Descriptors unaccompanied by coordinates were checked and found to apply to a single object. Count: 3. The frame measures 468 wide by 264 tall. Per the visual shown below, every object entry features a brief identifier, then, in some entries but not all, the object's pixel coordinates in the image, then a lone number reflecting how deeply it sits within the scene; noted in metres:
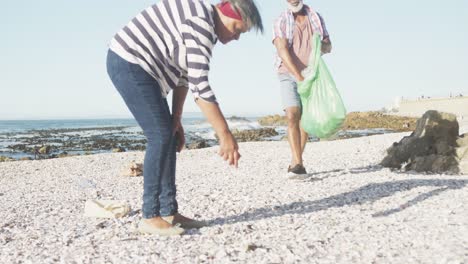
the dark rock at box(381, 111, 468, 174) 7.29
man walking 6.46
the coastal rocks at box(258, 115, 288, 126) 41.49
